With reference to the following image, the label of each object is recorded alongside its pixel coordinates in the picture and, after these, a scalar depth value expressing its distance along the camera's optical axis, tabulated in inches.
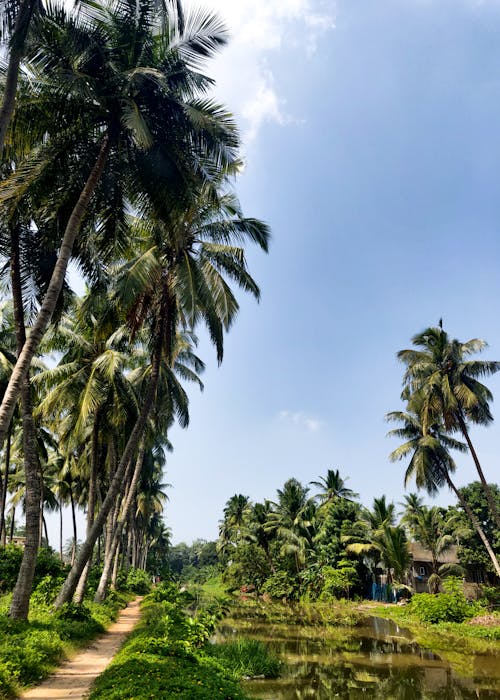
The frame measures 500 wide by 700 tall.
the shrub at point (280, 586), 1536.7
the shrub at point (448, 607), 879.2
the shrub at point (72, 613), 500.7
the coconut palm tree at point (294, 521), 1541.6
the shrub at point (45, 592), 636.1
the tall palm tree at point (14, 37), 301.7
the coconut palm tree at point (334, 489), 1689.2
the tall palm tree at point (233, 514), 2342.5
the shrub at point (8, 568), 860.7
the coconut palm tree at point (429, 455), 1069.1
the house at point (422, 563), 1567.7
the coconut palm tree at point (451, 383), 930.7
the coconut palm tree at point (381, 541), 1275.8
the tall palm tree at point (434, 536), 1282.0
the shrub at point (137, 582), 1336.2
